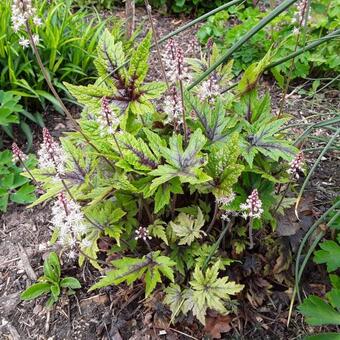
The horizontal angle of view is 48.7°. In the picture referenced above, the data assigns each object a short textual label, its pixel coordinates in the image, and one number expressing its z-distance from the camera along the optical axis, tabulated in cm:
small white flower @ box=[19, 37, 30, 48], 39
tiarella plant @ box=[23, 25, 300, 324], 44
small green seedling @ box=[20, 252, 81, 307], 56
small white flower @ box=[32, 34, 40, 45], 39
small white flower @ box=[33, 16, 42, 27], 39
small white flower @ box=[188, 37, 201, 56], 57
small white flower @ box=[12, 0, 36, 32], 37
